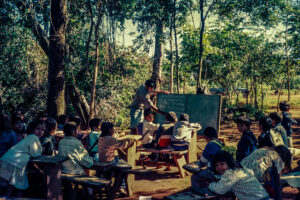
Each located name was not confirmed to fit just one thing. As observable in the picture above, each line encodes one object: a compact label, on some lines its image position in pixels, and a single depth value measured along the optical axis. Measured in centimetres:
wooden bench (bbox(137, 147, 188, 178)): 564
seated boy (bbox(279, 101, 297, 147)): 632
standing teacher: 687
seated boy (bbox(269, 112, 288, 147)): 523
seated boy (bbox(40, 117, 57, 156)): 432
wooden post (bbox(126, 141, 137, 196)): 483
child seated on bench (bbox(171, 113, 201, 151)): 579
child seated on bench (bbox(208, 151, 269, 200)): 300
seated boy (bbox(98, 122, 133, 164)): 454
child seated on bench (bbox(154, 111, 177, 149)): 588
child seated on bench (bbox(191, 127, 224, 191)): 416
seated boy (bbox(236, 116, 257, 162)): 437
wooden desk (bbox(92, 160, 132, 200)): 430
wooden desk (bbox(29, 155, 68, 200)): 368
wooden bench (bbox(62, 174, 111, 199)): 364
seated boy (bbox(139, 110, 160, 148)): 609
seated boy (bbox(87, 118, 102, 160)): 499
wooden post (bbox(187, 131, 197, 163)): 635
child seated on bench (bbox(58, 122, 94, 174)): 416
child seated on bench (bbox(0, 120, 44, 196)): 368
